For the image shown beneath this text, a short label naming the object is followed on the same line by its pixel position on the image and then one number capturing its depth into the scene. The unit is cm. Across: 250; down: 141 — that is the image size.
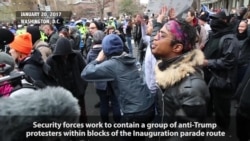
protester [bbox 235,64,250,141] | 230
